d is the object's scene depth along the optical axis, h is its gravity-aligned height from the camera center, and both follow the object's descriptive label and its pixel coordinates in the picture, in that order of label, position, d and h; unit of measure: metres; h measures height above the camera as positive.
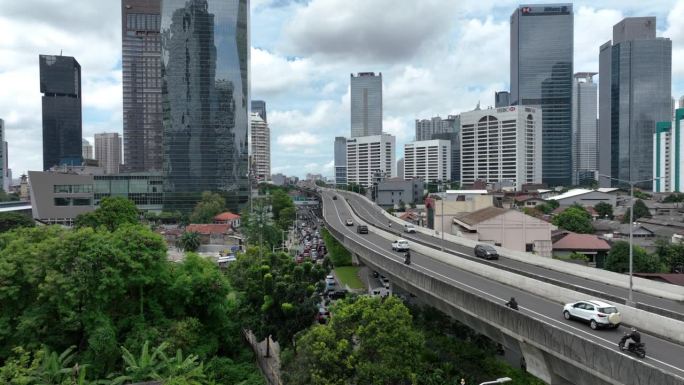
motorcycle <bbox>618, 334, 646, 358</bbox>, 16.22 -5.65
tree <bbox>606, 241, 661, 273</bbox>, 47.59 -7.99
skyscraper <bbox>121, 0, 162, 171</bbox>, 192.62 +46.42
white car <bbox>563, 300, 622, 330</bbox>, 19.61 -5.49
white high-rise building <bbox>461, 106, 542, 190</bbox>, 185.25 +14.51
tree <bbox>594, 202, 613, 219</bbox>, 102.00 -6.35
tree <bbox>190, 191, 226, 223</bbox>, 102.75 -5.70
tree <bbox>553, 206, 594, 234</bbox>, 73.75 -6.47
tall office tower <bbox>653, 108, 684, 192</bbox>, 150.75 +8.53
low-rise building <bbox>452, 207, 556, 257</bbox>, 55.75 -5.91
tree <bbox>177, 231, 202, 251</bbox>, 70.00 -8.61
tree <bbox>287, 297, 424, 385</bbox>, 20.92 -7.49
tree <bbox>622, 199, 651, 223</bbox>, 97.68 -6.39
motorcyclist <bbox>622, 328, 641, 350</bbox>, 16.19 -5.35
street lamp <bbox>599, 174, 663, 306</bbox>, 22.35 -5.39
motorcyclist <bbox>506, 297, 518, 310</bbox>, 22.44 -5.72
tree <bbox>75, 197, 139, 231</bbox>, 65.19 -4.43
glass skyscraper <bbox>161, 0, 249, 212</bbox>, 122.06 +22.16
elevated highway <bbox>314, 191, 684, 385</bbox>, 15.23 -6.11
